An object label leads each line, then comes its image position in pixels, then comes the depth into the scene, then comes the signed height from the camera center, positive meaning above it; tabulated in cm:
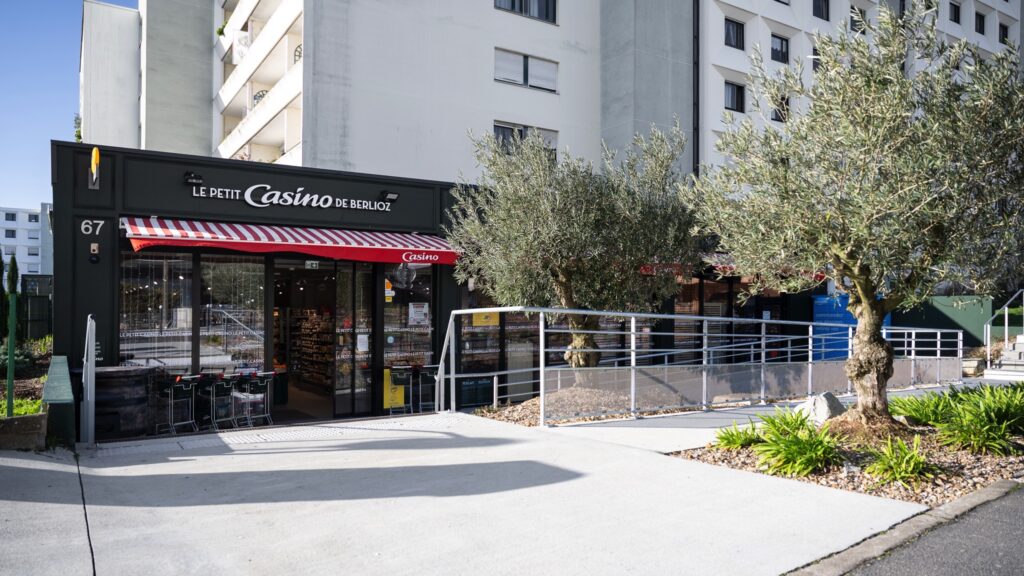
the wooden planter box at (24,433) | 643 -134
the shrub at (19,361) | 1313 -144
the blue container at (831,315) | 2083 -69
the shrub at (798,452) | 629 -148
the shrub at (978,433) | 714 -148
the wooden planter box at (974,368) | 1691 -182
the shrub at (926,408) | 852 -146
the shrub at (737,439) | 716 -152
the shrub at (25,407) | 720 -128
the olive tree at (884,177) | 705 +121
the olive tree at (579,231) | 1094 +97
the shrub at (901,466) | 597 -151
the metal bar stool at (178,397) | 970 -153
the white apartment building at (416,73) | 1561 +595
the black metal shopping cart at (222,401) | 998 -167
